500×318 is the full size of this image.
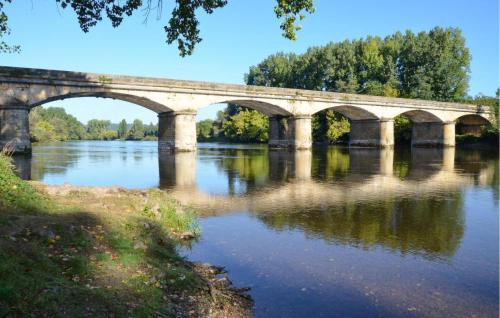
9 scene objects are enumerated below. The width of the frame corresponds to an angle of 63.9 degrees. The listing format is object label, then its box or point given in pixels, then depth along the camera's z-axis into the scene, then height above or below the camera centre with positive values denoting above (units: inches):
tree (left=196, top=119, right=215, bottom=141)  4783.5 +123.3
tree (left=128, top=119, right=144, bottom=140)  7162.9 +165.9
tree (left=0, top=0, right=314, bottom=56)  441.4 +147.1
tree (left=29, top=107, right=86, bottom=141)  3764.8 +150.3
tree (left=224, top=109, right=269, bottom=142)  3314.5 +121.0
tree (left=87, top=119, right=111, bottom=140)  7134.8 +113.6
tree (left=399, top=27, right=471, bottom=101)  2839.6 +531.7
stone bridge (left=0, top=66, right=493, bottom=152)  1238.3 +150.3
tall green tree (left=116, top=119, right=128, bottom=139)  7475.4 +190.4
